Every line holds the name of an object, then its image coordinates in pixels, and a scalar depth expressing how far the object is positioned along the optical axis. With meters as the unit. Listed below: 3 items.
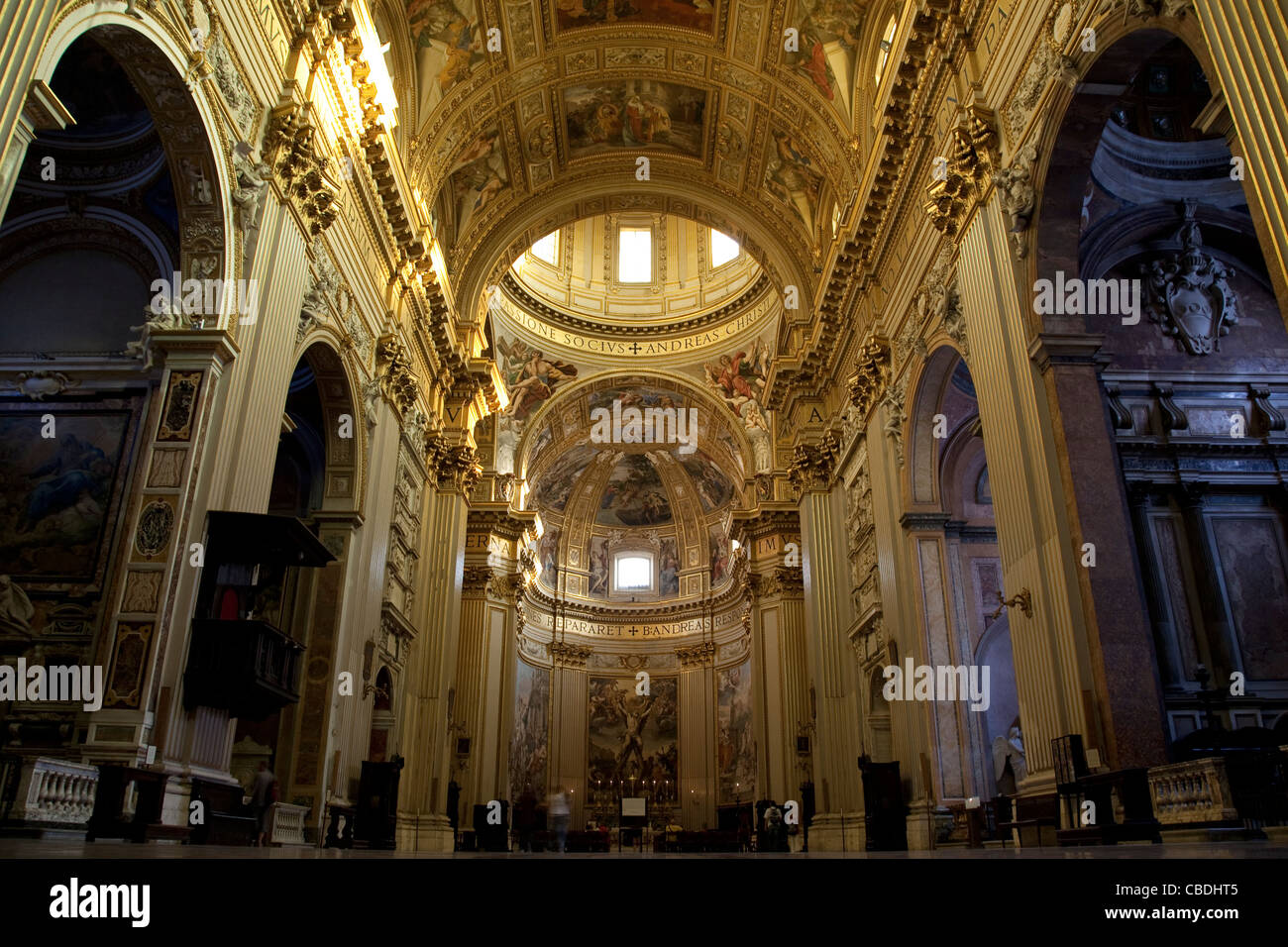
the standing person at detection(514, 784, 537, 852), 27.34
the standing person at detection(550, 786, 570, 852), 21.24
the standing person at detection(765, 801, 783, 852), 16.80
